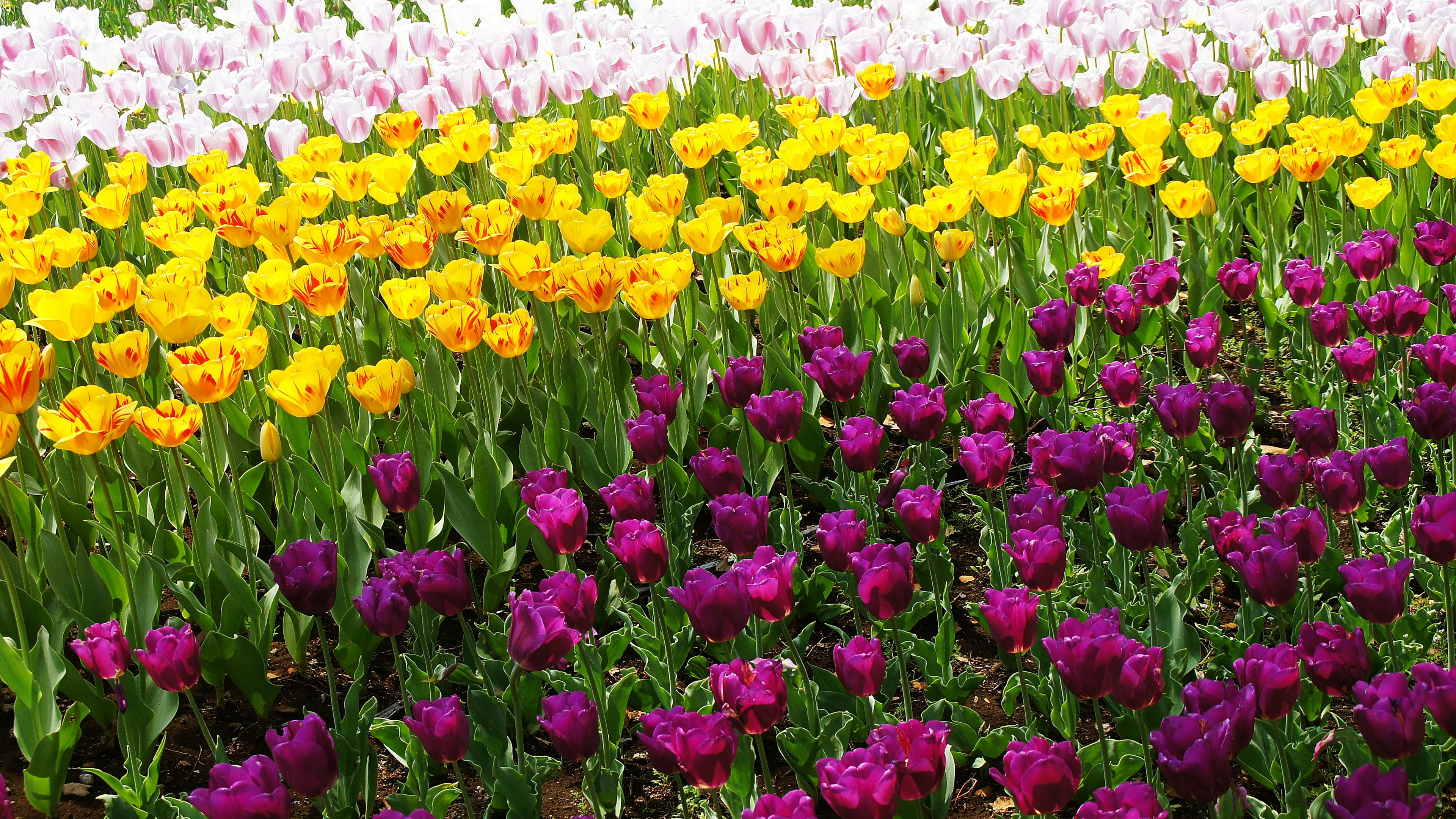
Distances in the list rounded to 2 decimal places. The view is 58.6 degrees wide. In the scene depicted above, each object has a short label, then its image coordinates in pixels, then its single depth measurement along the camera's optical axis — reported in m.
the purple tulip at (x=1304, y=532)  1.74
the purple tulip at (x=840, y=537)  1.83
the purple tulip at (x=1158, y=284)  2.75
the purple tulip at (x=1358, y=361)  2.32
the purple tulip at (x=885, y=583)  1.70
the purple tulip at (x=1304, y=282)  2.68
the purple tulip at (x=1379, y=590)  1.60
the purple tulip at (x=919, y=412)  2.18
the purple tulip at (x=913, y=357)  2.53
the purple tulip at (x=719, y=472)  2.10
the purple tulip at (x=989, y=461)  2.04
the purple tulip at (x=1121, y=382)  2.32
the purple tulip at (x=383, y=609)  1.75
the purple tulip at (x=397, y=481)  2.11
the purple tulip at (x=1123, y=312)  2.62
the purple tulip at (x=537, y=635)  1.64
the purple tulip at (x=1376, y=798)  1.26
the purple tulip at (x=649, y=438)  2.20
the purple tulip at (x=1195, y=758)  1.36
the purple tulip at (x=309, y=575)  1.80
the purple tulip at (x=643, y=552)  1.84
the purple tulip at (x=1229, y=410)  2.12
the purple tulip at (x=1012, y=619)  1.68
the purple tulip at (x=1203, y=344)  2.42
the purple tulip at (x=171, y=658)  1.75
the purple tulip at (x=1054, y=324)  2.52
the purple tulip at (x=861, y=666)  1.63
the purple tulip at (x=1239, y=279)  2.79
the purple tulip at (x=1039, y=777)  1.42
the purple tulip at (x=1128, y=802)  1.32
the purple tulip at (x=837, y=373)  2.37
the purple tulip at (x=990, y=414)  2.21
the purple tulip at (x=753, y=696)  1.56
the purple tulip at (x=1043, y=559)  1.75
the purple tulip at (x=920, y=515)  1.94
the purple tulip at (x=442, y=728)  1.60
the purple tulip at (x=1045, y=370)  2.36
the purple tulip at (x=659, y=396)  2.38
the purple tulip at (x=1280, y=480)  1.92
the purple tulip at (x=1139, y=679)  1.52
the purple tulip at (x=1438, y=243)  2.81
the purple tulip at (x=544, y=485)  2.03
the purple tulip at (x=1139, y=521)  1.82
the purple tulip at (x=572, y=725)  1.57
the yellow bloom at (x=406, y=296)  2.60
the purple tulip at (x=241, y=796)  1.42
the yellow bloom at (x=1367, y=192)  3.16
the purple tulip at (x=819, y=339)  2.60
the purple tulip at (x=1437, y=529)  1.66
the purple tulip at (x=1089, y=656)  1.52
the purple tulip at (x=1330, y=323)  2.47
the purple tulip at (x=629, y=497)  1.99
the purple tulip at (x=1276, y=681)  1.49
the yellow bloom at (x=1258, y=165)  3.13
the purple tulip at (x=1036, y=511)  1.87
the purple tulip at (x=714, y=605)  1.64
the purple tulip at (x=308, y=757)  1.51
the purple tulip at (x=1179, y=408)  2.13
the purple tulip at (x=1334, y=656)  1.55
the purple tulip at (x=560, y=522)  1.89
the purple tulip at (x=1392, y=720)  1.42
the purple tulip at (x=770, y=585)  1.71
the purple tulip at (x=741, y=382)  2.43
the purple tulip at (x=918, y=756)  1.40
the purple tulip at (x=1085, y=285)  2.75
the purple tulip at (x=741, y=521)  1.92
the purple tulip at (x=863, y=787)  1.36
